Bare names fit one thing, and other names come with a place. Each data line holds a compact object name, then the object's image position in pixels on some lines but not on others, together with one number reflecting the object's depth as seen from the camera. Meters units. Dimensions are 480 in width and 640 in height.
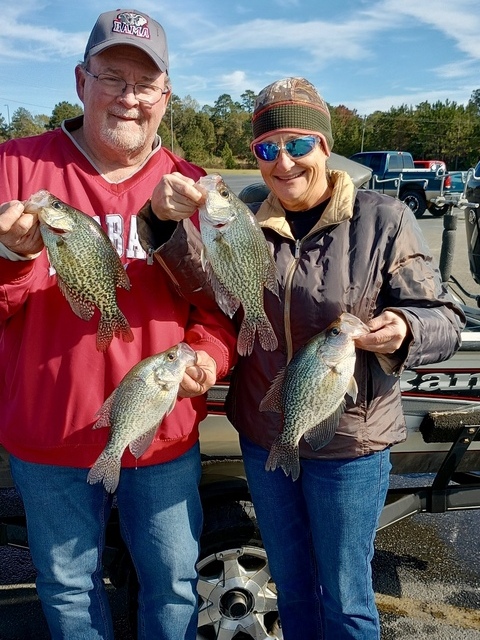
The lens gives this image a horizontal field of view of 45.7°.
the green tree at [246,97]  94.12
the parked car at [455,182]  22.53
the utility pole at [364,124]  78.25
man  2.34
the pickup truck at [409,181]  23.17
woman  2.28
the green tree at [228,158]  70.06
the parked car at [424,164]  24.96
